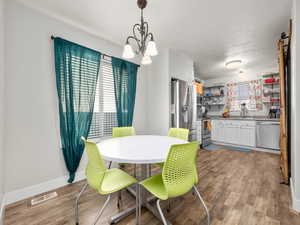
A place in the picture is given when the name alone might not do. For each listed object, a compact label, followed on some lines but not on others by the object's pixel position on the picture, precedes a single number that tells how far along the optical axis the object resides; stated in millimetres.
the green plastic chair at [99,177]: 1122
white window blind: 2613
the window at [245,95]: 4615
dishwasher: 3739
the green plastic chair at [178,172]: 1036
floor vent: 1687
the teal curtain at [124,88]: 2818
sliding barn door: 2148
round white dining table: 1122
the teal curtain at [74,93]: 2062
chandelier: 1555
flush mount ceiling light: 3578
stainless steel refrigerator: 3189
